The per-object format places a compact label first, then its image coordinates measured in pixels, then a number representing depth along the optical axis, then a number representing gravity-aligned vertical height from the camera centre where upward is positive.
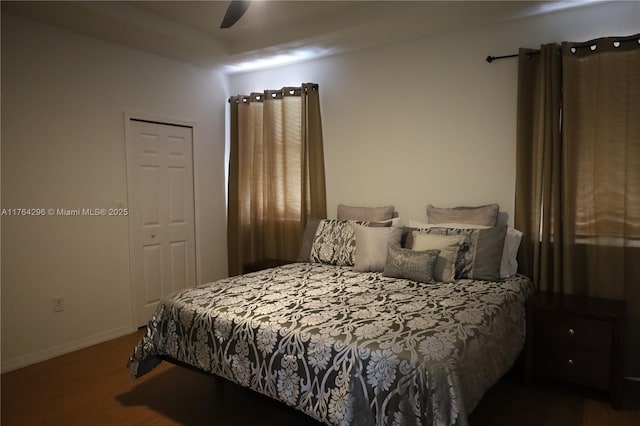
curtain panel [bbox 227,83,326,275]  4.10 +0.26
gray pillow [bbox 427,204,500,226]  3.07 -0.15
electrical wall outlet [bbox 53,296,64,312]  3.28 -0.78
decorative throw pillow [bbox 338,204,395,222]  3.64 -0.14
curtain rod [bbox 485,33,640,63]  2.60 +0.95
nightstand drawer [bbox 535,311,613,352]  2.41 -0.80
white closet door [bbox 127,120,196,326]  3.84 -0.10
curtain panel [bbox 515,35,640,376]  2.65 +0.14
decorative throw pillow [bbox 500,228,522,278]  2.88 -0.40
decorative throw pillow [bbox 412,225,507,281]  2.77 -0.39
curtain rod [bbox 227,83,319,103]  4.09 +1.06
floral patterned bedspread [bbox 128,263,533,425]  1.63 -0.65
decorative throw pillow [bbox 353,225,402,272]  3.09 -0.37
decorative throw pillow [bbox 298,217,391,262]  3.64 -0.36
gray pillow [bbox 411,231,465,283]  2.77 -0.35
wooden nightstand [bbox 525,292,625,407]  2.39 -0.86
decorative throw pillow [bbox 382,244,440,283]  2.73 -0.45
